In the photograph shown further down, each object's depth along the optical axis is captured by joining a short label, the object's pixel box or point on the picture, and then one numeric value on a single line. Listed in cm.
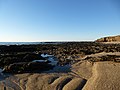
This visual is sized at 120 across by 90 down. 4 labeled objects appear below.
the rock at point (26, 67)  626
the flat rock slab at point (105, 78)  398
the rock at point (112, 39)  3971
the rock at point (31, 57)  855
